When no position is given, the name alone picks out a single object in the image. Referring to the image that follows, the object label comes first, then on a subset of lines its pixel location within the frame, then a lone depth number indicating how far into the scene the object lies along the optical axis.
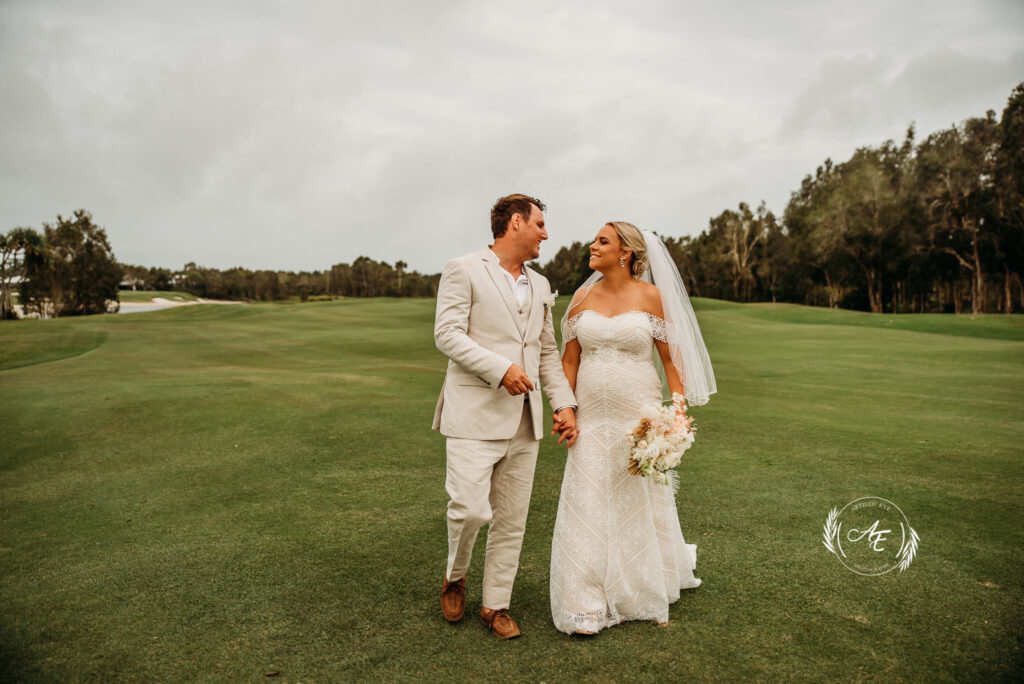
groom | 3.66
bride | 3.82
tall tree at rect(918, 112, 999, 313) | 42.25
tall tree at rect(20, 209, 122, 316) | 52.69
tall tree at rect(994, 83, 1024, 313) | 40.09
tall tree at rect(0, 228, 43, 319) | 35.91
